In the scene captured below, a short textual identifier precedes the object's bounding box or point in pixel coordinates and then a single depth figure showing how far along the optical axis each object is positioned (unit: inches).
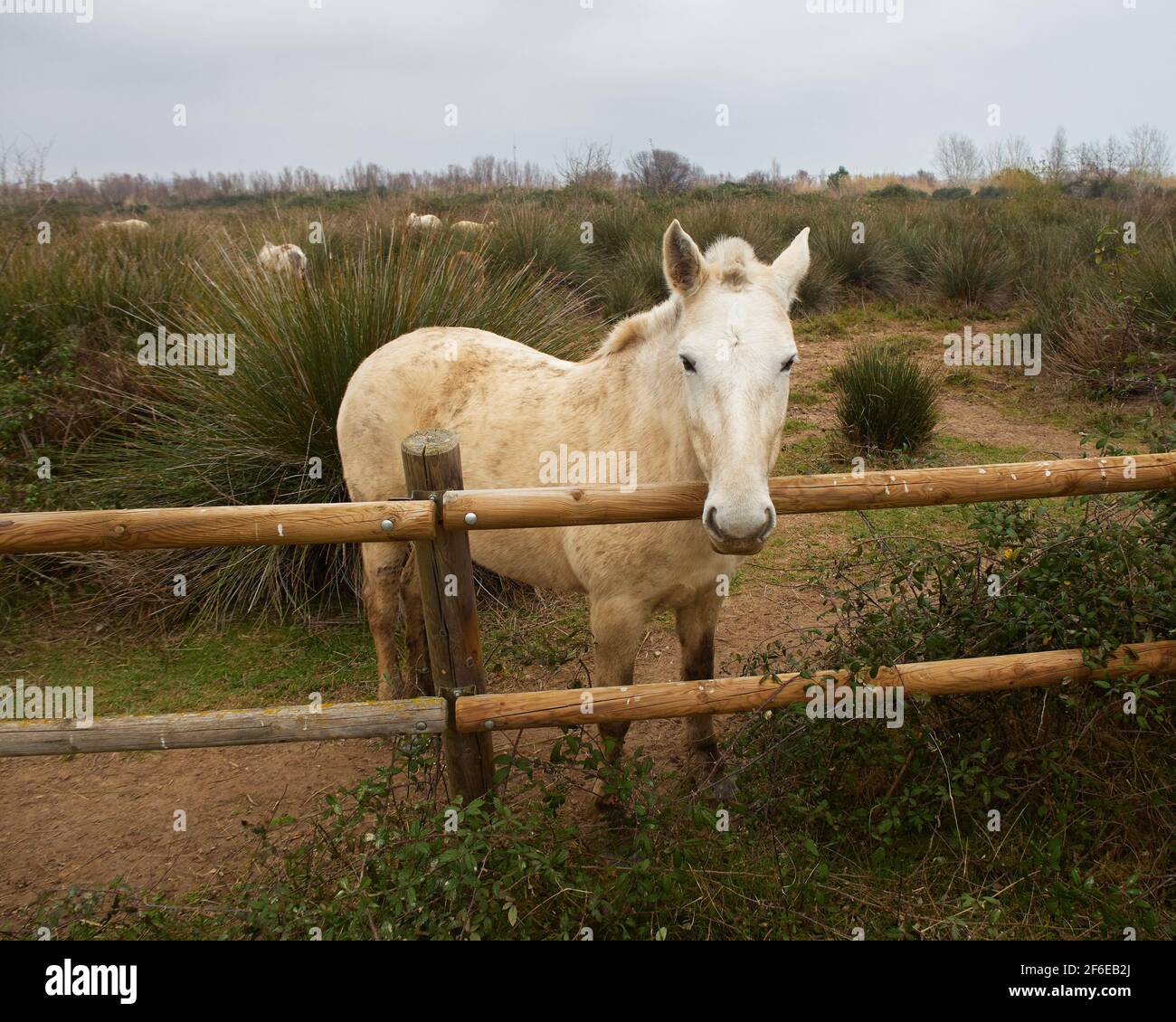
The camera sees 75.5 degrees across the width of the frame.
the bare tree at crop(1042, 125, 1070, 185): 762.8
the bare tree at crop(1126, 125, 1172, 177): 824.9
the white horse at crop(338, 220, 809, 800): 86.7
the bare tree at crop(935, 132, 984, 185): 975.0
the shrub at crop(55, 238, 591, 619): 187.8
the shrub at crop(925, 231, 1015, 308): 453.4
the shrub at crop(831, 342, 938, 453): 268.5
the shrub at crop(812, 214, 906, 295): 476.4
